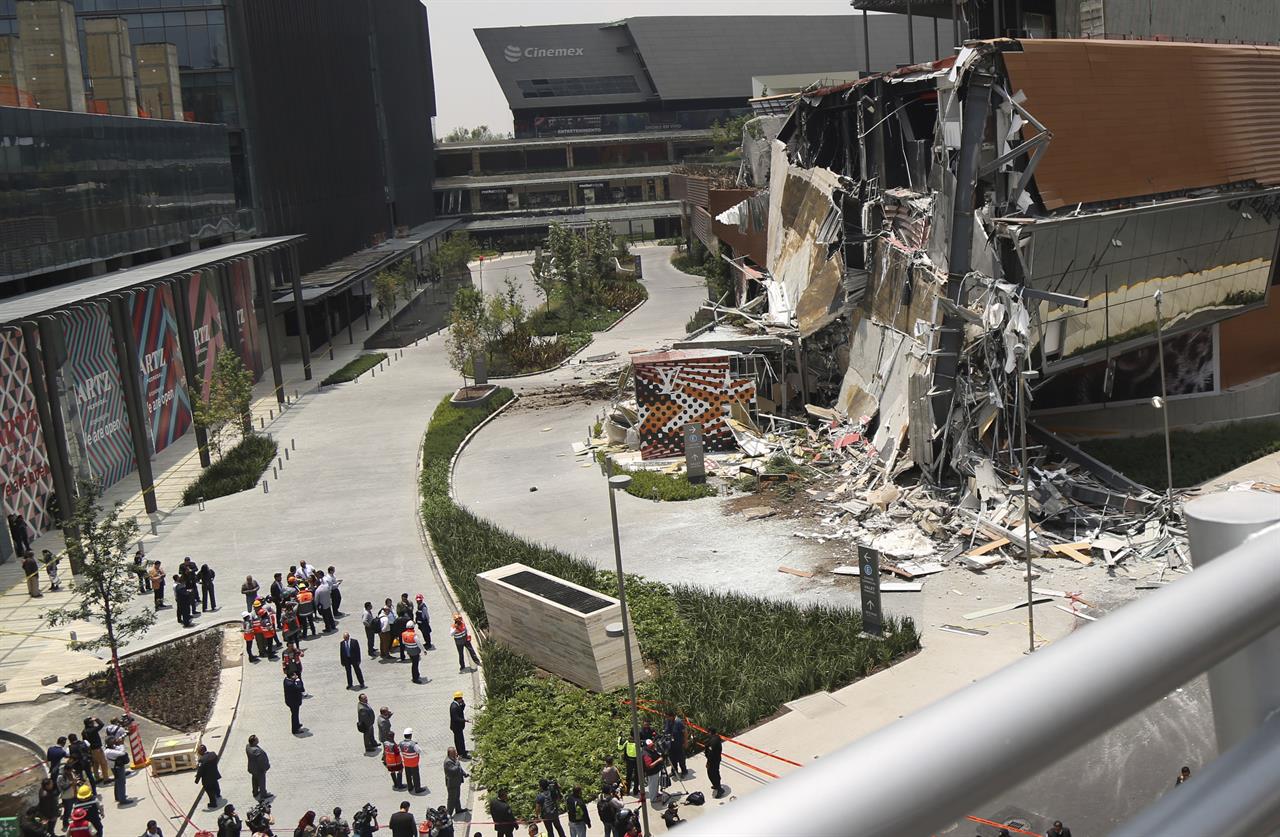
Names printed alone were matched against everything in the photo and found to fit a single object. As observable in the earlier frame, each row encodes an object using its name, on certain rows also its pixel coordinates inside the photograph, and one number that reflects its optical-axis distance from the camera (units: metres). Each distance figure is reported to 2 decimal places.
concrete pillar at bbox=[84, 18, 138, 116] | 43.78
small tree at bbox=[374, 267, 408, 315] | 74.50
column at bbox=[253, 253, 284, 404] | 52.69
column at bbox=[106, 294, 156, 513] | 36.09
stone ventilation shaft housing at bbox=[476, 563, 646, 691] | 22.28
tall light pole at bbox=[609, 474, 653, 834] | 17.00
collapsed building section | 30.03
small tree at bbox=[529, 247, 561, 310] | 73.31
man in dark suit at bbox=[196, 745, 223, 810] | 19.55
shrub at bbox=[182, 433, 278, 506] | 38.81
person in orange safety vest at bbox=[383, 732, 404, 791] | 19.95
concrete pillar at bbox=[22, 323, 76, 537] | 30.80
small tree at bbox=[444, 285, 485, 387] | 53.81
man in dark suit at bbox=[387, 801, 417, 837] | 17.31
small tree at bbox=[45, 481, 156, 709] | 24.81
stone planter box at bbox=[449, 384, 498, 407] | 49.52
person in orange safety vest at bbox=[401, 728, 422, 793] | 19.70
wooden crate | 21.05
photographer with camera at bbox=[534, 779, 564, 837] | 17.78
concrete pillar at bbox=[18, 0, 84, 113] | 37.41
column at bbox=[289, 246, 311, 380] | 56.62
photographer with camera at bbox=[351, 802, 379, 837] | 17.61
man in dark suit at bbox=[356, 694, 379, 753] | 21.06
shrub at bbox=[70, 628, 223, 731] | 23.55
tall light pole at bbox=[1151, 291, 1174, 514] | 28.04
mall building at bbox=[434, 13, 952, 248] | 123.25
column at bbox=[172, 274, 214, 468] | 43.38
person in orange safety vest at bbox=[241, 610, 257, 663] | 25.84
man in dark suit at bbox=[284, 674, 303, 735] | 21.81
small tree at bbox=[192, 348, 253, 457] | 41.03
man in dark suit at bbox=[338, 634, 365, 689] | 23.84
